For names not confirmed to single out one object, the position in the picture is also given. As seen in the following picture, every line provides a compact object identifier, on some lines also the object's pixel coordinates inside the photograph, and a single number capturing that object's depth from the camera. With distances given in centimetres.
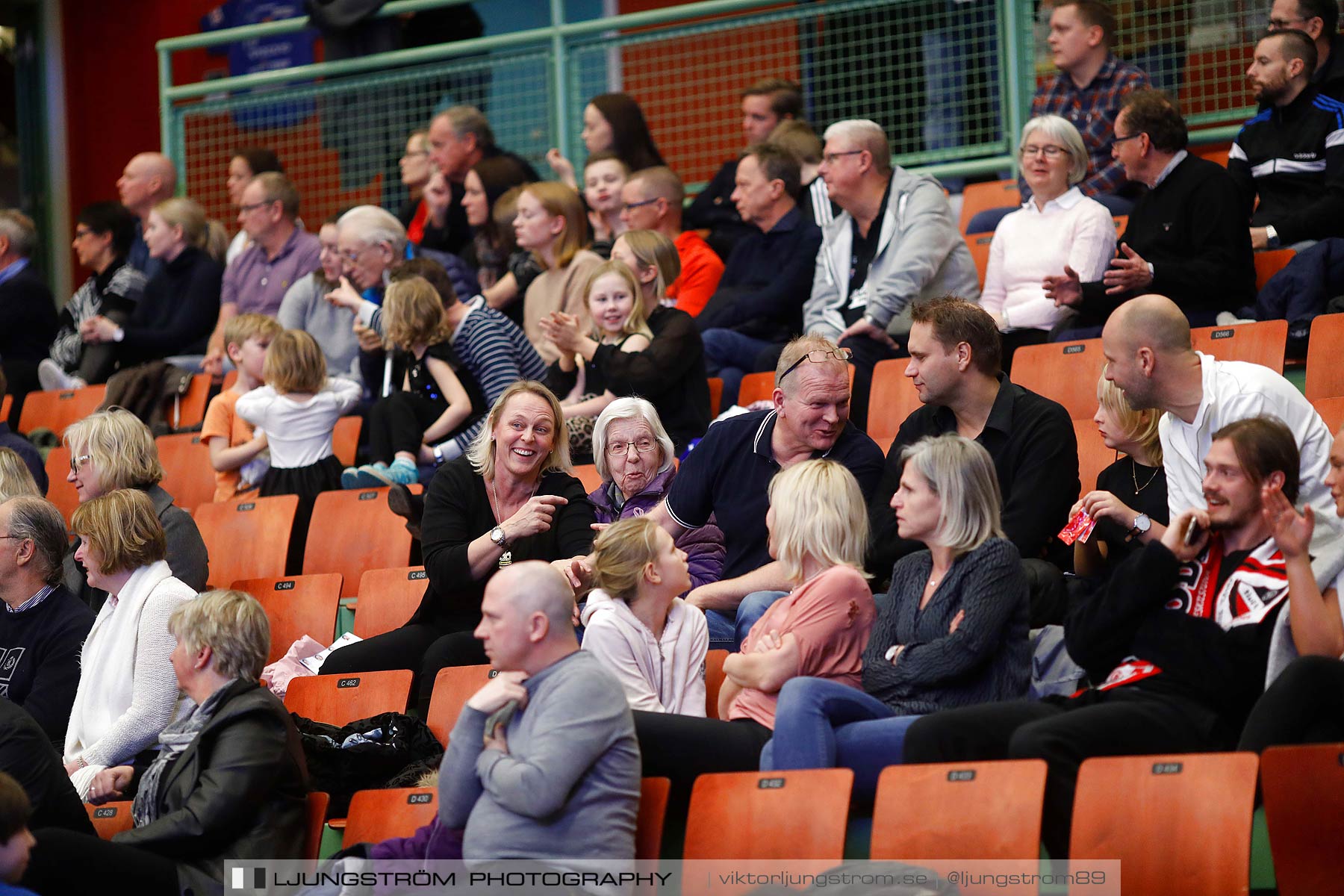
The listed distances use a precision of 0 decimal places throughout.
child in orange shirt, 1193
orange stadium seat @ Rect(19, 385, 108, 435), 1398
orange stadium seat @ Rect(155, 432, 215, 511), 1257
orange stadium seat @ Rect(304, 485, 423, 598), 1054
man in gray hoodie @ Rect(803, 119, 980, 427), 1113
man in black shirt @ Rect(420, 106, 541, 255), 1501
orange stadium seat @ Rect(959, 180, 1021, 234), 1362
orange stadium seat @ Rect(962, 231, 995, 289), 1279
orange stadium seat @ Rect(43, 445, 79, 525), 1262
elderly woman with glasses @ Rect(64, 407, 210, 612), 957
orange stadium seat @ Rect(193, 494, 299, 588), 1079
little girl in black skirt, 1151
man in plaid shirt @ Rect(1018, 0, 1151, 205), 1241
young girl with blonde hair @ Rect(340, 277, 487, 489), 1131
